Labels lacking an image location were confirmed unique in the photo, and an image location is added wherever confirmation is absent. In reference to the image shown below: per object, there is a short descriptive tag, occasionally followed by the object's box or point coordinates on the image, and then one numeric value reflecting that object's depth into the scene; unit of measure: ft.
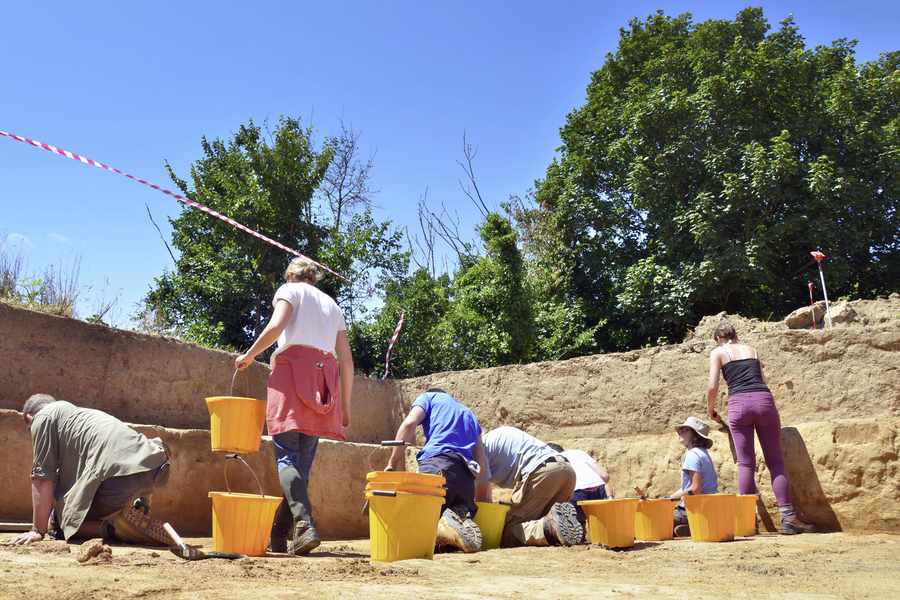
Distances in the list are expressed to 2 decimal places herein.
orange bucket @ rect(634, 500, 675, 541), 16.05
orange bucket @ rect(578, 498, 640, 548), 14.19
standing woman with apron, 12.44
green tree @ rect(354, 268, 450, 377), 39.73
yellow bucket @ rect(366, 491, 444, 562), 11.62
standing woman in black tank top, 16.38
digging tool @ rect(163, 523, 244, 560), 10.46
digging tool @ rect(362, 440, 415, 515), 12.87
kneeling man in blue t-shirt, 14.03
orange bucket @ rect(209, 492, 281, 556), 11.37
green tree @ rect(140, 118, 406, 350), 41.78
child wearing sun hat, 16.80
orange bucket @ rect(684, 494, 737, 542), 14.99
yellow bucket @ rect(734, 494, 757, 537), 15.84
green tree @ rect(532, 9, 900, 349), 45.55
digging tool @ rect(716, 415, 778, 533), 17.15
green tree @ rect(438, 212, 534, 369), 40.22
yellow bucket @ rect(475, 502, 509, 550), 15.30
